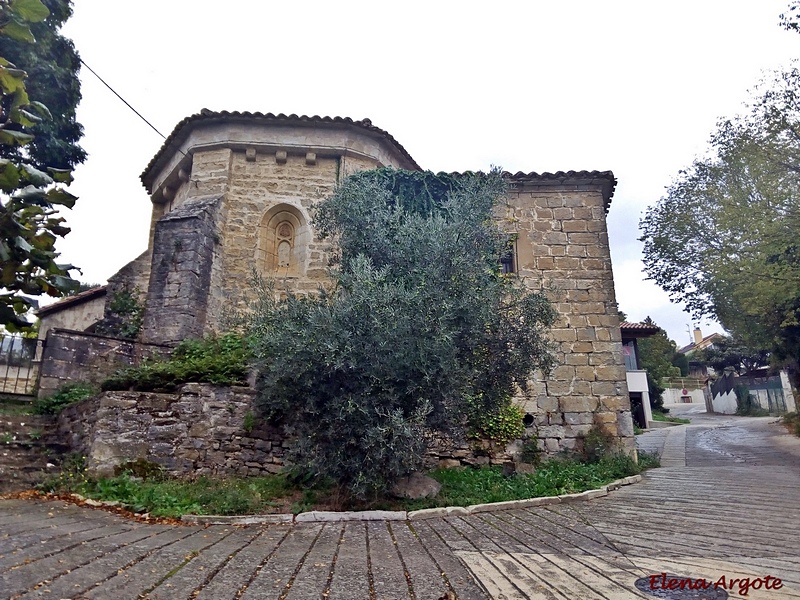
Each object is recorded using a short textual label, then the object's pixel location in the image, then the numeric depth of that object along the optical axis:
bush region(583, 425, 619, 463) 9.73
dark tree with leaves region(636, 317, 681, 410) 32.47
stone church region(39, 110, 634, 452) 10.24
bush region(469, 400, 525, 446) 9.76
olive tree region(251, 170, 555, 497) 6.57
